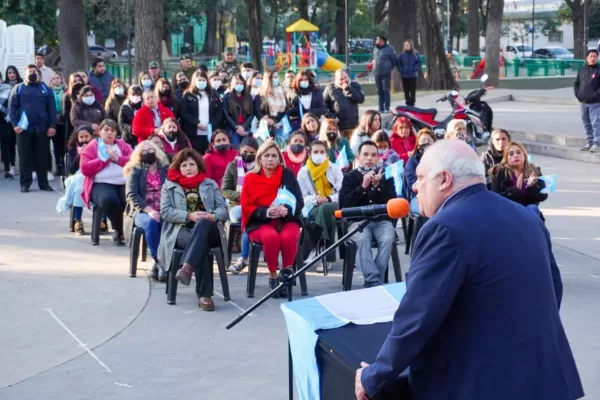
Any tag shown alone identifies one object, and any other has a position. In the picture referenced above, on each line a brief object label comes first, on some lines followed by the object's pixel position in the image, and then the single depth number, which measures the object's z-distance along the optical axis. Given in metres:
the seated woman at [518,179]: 9.57
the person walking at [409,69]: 26.97
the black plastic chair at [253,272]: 9.36
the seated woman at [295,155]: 10.80
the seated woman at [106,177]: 11.55
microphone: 4.40
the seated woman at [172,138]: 12.01
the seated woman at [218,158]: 11.25
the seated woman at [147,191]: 10.12
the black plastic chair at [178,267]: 9.06
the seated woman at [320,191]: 10.23
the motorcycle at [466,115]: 19.31
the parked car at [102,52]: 71.50
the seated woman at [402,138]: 12.61
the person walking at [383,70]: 25.64
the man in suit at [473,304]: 3.60
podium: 4.31
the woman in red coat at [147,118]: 13.90
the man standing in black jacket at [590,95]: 17.66
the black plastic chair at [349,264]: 9.38
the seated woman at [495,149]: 10.04
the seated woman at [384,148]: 11.12
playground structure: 45.64
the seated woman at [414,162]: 10.80
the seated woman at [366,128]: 12.56
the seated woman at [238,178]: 10.35
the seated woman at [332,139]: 11.77
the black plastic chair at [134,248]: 10.18
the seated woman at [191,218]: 8.92
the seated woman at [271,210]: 9.38
